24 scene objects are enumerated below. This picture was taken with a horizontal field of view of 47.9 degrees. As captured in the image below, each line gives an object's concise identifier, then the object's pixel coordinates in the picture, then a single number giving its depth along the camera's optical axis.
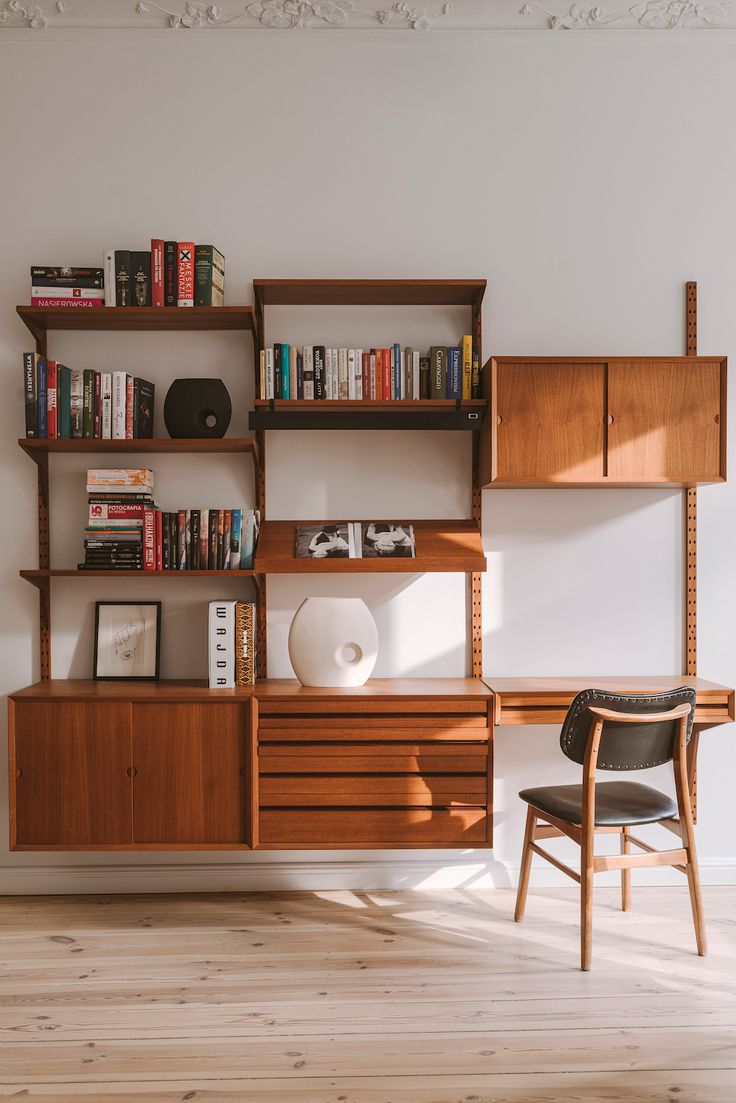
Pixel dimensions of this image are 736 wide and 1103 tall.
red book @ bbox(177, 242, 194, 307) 2.90
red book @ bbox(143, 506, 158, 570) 2.91
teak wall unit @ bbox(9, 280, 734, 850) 2.77
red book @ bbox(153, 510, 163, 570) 2.91
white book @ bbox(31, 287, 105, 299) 2.92
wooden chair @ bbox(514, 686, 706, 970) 2.44
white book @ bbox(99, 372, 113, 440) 2.92
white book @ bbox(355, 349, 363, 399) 2.95
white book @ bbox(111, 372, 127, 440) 2.92
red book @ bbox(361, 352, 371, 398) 2.96
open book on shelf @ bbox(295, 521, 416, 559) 2.99
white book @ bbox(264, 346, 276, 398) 2.91
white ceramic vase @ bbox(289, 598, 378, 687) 2.86
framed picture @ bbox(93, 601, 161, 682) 3.08
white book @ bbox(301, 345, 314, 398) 2.94
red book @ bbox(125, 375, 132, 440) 2.93
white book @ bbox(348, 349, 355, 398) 2.95
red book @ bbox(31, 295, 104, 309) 2.91
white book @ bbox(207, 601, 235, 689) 2.89
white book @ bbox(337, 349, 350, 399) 2.96
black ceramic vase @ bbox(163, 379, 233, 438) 2.96
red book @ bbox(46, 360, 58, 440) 2.90
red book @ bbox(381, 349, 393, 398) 2.96
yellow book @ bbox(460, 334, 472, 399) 2.98
